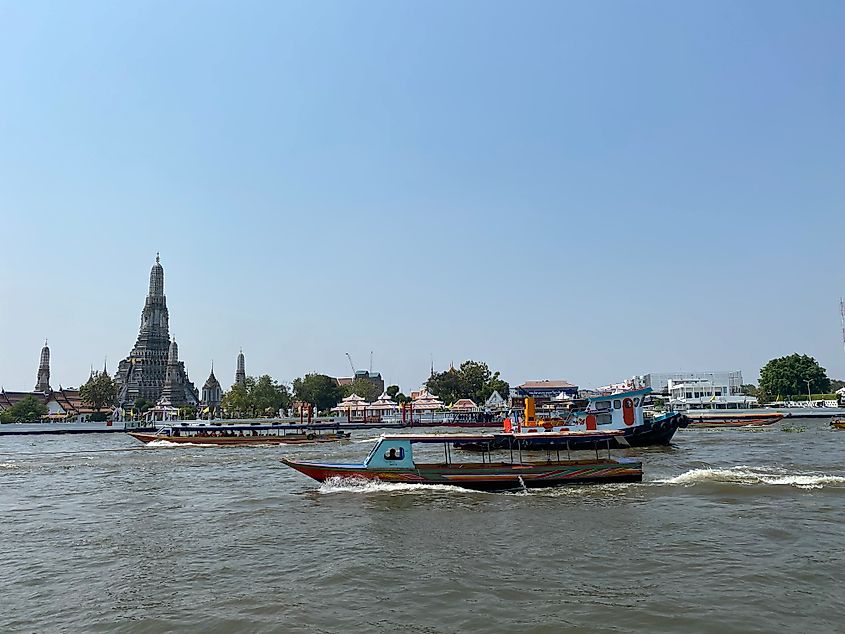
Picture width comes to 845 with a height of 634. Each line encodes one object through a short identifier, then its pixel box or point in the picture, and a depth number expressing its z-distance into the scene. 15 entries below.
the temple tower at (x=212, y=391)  155.25
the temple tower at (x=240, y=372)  173.88
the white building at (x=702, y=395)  102.50
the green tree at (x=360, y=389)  126.12
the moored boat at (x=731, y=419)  65.50
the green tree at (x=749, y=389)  129.30
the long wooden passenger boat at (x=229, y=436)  47.47
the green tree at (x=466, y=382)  109.25
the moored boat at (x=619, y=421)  37.31
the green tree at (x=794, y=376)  102.25
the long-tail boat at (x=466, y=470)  20.11
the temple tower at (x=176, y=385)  125.00
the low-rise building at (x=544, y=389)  124.66
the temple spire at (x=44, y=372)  131.27
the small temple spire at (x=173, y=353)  132.49
